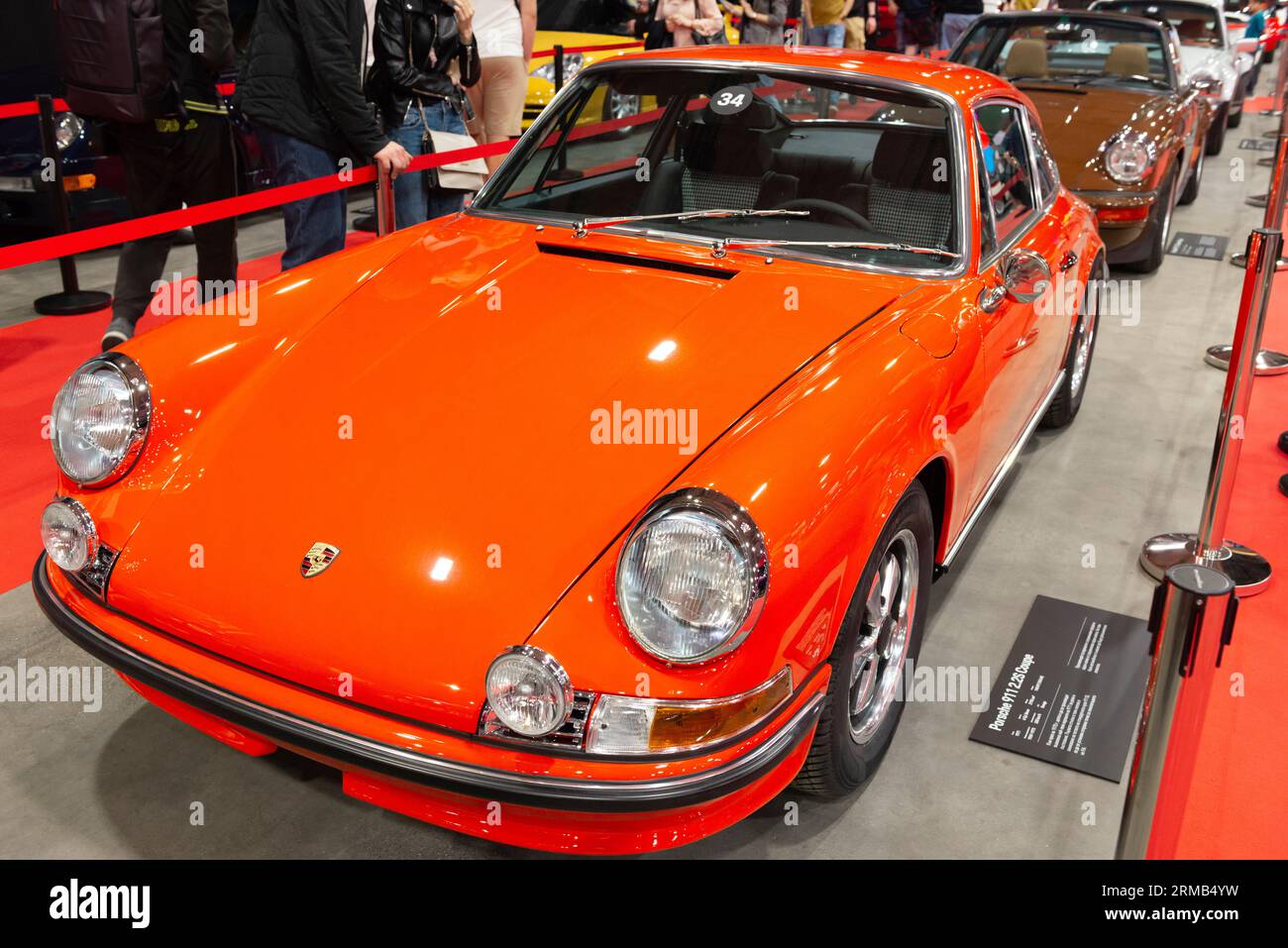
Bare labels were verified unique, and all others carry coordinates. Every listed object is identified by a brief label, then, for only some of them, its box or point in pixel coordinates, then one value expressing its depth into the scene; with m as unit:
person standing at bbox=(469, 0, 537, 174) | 5.79
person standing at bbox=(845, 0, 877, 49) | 10.53
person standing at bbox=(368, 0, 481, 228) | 4.36
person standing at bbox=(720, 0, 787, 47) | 9.62
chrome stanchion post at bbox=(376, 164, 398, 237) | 4.28
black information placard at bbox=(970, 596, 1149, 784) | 2.67
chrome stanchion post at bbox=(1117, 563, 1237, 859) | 1.65
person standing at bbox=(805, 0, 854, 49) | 10.10
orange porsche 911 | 1.85
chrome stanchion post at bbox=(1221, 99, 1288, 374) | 3.62
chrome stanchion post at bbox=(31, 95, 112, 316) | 5.27
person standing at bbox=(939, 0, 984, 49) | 10.13
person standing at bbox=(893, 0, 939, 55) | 11.40
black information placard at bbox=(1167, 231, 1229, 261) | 7.20
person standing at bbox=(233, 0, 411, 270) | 3.98
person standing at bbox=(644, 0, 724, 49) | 7.92
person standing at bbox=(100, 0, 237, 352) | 4.31
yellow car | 8.77
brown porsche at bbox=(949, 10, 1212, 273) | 5.90
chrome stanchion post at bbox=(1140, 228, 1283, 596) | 3.11
